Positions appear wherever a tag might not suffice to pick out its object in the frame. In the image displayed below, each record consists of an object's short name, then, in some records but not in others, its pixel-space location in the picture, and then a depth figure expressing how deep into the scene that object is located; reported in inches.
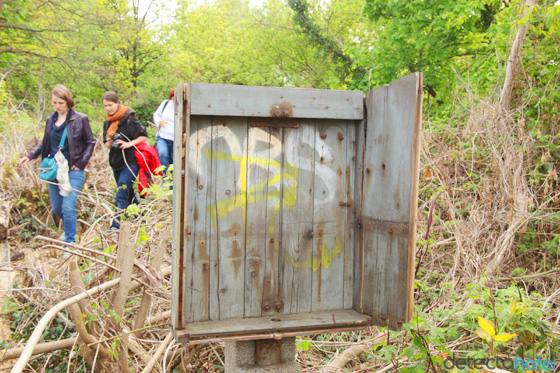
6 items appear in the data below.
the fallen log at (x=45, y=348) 124.5
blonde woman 191.9
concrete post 99.4
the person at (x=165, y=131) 233.3
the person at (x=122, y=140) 209.9
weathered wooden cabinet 88.3
